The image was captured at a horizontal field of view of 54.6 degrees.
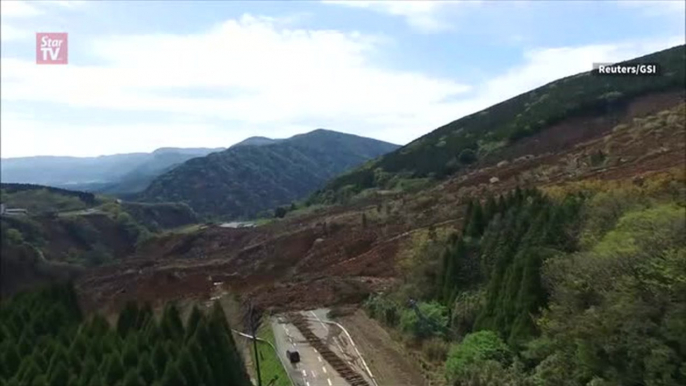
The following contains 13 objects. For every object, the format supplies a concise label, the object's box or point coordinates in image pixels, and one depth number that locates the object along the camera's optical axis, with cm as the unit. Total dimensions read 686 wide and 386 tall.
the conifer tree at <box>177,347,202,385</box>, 2150
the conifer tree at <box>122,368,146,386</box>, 1998
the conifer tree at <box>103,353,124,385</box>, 2117
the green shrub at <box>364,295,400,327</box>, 3738
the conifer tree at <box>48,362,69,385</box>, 2134
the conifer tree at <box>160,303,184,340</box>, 2528
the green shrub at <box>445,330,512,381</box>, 2559
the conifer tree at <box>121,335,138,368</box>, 2212
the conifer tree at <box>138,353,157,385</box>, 2139
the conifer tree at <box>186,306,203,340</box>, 2491
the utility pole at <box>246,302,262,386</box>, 3716
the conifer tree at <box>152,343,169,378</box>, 2205
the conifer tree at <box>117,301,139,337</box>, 2767
